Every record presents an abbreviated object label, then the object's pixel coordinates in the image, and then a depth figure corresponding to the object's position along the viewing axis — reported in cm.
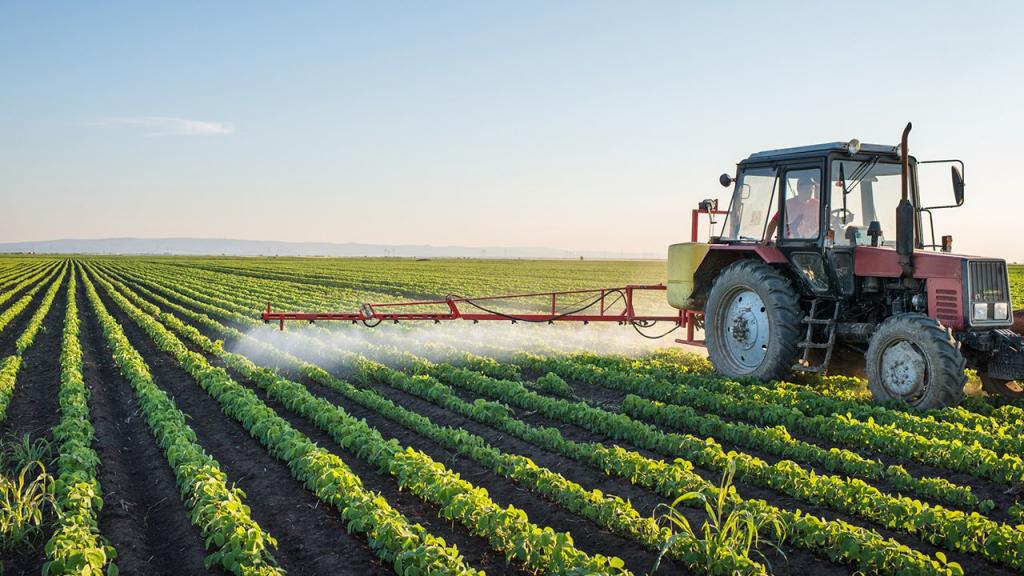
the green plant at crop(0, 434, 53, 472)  672
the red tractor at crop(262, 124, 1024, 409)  766
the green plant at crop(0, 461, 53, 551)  517
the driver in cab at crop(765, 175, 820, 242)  868
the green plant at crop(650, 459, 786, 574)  448
